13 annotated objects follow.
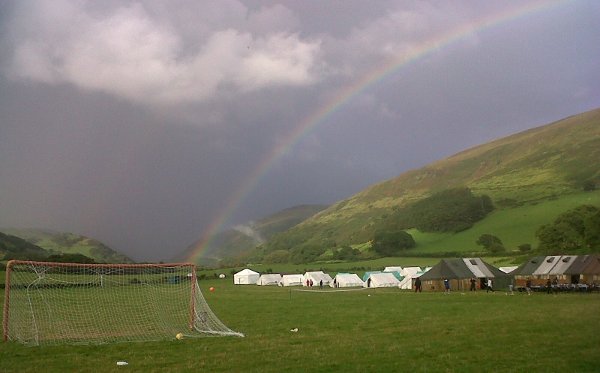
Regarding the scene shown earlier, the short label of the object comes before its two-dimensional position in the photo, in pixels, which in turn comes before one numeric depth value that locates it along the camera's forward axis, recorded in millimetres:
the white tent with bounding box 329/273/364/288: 75438
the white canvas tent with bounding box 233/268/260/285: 90625
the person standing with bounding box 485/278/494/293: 51959
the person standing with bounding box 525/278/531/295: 44528
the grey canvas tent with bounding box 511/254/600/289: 49531
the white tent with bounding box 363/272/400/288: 70938
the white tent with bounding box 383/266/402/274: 84250
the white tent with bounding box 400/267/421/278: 74481
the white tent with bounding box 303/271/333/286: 80306
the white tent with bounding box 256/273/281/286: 88750
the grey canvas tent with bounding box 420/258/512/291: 55438
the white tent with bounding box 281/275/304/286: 82069
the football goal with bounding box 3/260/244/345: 19844
